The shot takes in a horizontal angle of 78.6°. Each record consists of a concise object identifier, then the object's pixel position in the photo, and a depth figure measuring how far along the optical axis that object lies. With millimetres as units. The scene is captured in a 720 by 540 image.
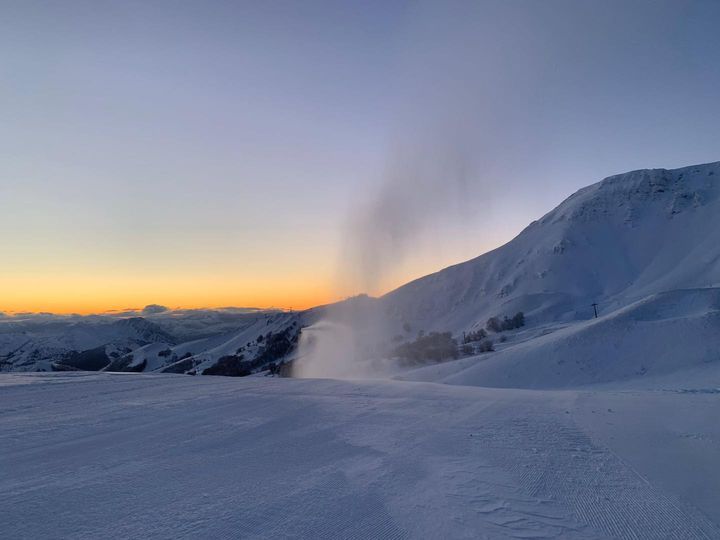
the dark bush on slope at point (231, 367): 114188
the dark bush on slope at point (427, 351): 62766
